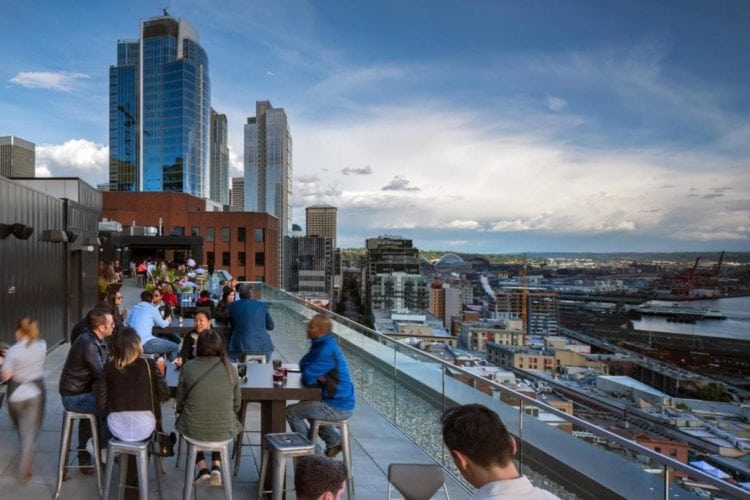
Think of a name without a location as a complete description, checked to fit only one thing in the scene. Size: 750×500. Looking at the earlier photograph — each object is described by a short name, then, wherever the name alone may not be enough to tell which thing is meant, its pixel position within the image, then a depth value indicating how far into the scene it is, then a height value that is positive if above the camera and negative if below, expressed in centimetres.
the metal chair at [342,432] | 437 -149
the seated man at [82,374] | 414 -96
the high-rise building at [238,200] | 18572 +1994
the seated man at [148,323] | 664 -90
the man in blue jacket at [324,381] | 439 -107
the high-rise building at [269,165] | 15725 +2744
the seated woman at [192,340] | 505 -89
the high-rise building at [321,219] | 17800 +1195
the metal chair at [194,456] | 366 -143
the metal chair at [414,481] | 277 -120
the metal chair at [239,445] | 475 -178
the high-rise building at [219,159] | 14738 +2829
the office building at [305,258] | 10411 -81
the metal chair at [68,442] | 409 -150
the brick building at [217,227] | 5681 +302
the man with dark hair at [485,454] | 180 -72
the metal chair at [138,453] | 366 -141
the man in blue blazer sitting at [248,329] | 691 -100
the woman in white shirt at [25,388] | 437 -115
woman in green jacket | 368 -99
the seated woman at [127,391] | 373 -99
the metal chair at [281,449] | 360 -136
